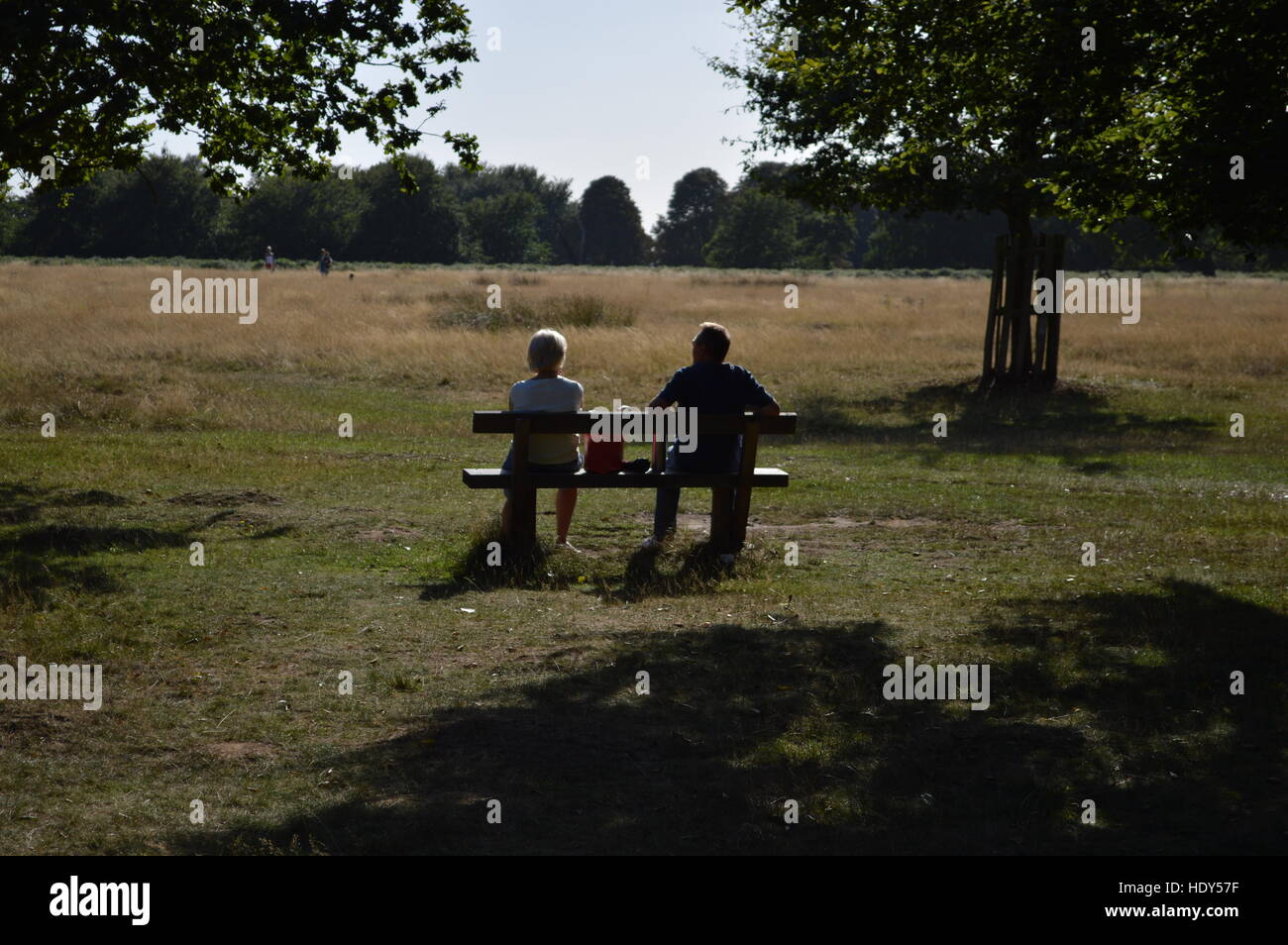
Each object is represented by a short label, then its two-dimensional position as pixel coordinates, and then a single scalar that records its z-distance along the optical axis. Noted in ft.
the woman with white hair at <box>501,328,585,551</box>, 30.53
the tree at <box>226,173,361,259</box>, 337.52
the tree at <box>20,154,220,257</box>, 312.09
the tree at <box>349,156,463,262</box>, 352.28
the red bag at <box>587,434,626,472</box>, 30.76
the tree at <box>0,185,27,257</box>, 296.71
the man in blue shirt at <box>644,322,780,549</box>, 31.32
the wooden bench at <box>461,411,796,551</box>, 29.25
